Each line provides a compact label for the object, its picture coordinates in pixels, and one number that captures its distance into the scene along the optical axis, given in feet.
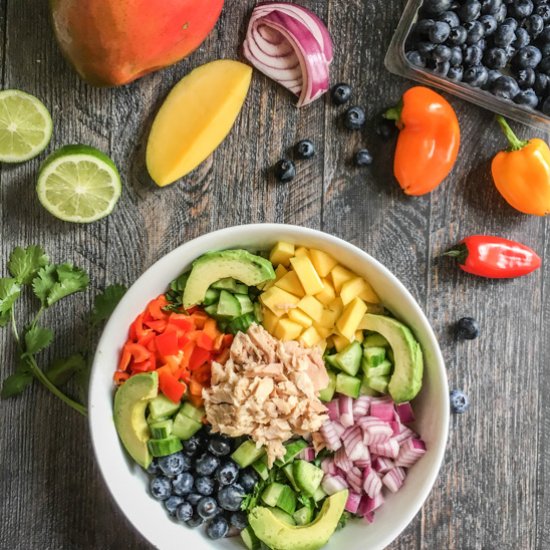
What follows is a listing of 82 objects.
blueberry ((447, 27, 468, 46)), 2.17
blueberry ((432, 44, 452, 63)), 2.16
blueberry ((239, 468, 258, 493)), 2.05
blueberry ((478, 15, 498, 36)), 2.18
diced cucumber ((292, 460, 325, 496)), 2.03
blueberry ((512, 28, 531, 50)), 2.20
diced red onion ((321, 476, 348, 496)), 2.06
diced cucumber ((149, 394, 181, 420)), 2.01
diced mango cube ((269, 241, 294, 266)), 2.04
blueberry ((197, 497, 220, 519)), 2.03
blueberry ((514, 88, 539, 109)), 2.18
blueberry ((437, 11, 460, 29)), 2.17
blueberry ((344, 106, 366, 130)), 2.20
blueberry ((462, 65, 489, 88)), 2.18
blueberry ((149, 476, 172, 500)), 2.04
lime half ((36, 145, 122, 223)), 2.12
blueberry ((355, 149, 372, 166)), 2.21
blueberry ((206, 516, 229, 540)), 2.05
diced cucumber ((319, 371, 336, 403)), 2.05
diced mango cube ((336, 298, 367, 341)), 2.02
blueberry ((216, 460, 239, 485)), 2.02
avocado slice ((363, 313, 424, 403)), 2.01
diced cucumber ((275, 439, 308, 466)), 2.05
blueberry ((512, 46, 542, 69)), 2.20
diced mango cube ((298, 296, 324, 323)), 2.04
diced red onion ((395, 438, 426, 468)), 2.05
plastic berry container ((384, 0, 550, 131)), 2.17
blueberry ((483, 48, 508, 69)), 2.19
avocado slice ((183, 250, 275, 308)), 2.00
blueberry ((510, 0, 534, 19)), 2.19
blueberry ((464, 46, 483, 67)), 2.18
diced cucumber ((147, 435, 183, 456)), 2.00
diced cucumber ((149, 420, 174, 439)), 2.00
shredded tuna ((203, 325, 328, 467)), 1.98
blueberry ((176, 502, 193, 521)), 2.04
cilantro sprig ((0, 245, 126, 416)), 2.17
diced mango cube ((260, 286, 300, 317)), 2.03
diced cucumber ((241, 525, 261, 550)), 2.05
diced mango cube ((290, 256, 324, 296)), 2.03
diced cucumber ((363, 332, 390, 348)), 2.06
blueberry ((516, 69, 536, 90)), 2.20
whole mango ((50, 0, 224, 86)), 2.01
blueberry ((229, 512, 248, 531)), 2.06
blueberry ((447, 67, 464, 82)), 2.18
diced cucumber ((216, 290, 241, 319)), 2.03
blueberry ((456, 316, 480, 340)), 2.23
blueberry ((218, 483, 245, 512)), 2.03
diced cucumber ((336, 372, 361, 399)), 2.04
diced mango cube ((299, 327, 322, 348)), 2.04
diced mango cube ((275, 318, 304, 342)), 2.03
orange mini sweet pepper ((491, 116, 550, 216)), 2.18
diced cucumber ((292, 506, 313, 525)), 2.05
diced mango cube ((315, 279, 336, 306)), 2.06
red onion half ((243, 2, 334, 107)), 2.18
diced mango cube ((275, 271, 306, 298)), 2.04
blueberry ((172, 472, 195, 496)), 2.04
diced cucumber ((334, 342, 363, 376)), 2.03
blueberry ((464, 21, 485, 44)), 2.18
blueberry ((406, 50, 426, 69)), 2.18
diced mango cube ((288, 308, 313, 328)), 2.04
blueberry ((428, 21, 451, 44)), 2.15
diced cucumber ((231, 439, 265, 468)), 2.04
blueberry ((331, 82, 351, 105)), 2.21
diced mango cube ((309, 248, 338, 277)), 2.04
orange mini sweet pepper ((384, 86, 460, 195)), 2.17
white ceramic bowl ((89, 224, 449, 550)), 1.98
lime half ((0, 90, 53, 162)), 2.16
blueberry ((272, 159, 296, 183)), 2.20
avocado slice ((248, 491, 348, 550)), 2.00
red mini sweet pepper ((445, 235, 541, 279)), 2.21
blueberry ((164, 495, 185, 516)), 2.04
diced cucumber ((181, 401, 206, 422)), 2.04
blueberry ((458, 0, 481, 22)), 2.17
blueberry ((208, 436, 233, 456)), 2.03
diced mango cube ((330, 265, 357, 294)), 2.05
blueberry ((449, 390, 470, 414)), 2.23
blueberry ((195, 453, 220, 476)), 2.03
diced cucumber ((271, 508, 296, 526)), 2.05
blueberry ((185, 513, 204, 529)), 2.06
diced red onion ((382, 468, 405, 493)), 2.06
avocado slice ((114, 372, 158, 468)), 1.97
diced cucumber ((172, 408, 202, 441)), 2.04
